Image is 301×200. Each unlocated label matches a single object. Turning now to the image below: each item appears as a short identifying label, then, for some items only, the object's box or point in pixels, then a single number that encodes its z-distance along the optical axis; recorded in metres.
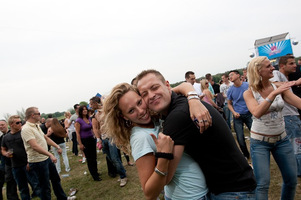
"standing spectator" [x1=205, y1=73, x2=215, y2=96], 8.22
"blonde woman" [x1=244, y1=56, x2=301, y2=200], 2.29
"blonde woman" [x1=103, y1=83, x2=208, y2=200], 1.24
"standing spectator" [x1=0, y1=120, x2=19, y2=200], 4.71
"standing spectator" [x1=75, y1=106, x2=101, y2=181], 5.45
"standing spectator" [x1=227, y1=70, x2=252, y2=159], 4.65
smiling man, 1.25
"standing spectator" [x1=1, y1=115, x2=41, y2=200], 4.22
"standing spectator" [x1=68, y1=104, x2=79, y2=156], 9.21
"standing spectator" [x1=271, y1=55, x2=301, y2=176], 3.15
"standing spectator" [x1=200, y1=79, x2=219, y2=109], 5.14
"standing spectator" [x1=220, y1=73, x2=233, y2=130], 7.27
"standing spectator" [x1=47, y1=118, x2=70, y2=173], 6.56
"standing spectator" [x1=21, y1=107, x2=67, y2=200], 3.86
